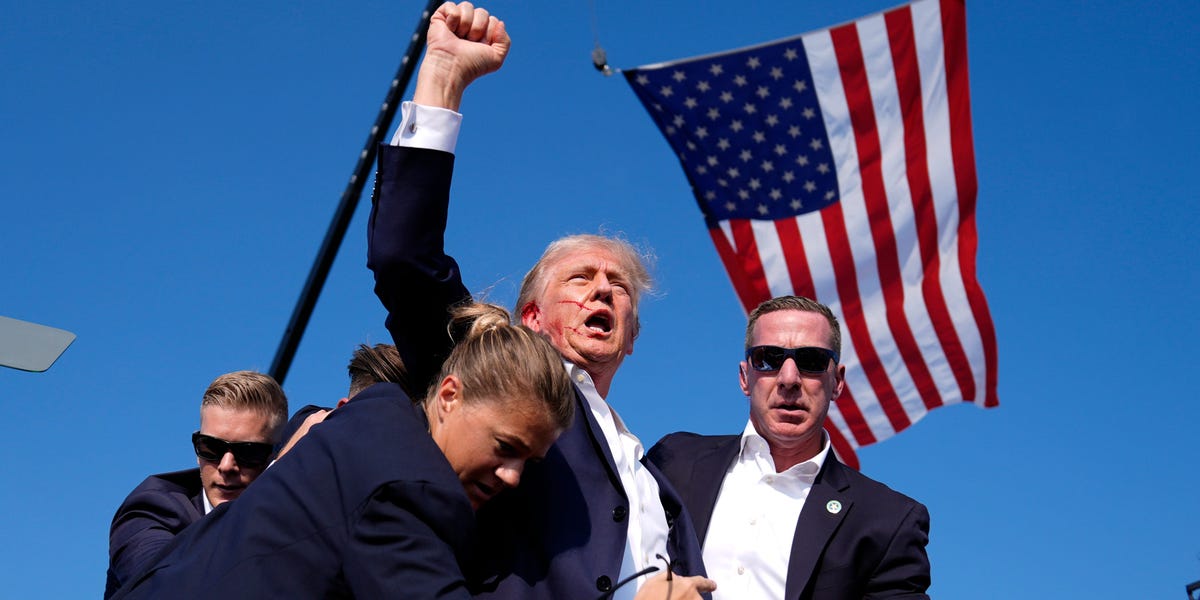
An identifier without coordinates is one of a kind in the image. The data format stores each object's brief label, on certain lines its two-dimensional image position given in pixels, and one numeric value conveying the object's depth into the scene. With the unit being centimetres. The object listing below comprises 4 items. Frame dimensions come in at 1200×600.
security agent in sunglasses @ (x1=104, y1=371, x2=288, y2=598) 457
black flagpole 878
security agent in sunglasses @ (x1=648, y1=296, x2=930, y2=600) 423
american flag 985
